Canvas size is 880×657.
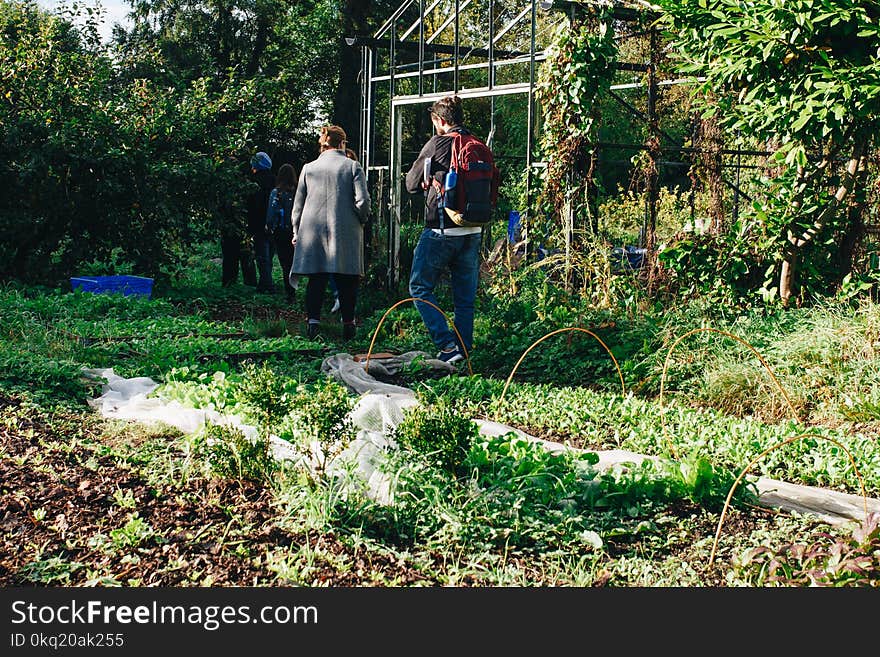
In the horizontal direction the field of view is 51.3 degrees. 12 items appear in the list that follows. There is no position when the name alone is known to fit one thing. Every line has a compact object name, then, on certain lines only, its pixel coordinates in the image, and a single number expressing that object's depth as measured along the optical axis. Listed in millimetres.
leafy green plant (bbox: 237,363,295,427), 3934
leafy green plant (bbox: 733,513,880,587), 2879
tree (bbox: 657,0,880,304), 6250
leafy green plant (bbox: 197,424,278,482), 3639
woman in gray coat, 7500
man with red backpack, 6531
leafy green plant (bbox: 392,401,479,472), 3571
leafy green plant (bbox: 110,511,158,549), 3092
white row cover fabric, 3594
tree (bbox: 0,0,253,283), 10161
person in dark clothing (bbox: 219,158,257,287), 11180
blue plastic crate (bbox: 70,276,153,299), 9469
